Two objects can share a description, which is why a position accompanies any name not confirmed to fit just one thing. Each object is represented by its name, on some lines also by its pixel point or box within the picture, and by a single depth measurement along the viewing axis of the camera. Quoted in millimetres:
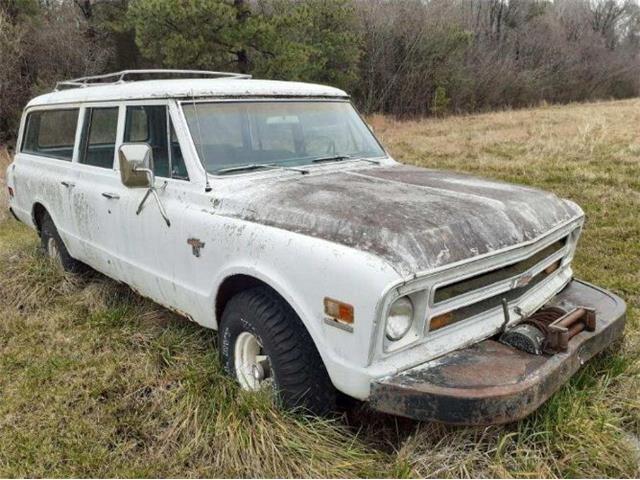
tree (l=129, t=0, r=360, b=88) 15453
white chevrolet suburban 2484
